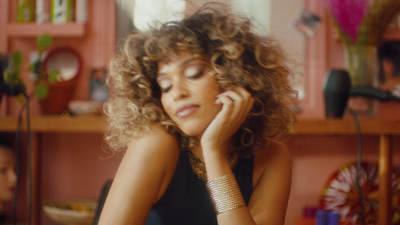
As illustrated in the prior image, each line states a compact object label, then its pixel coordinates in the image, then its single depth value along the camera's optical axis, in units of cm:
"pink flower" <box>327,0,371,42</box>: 191
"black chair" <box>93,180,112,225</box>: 131
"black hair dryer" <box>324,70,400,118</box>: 175
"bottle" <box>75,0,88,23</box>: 207
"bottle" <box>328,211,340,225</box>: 151
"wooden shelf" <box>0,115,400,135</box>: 169
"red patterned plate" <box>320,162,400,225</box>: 191
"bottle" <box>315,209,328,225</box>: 151
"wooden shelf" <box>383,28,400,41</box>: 200
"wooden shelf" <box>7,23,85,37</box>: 205
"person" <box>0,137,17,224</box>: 188
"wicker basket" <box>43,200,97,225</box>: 177
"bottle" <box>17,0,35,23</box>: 207
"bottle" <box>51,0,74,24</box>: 206
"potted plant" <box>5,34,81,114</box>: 187
